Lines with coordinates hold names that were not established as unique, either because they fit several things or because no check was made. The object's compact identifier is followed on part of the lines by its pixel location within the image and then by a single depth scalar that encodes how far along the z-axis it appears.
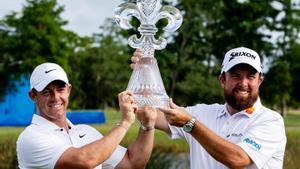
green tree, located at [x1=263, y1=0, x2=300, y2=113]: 54.44
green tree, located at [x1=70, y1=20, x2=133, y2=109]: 68.25
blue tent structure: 42.69
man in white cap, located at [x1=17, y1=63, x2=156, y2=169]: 3.91
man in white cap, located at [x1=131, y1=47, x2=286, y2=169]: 4.01
